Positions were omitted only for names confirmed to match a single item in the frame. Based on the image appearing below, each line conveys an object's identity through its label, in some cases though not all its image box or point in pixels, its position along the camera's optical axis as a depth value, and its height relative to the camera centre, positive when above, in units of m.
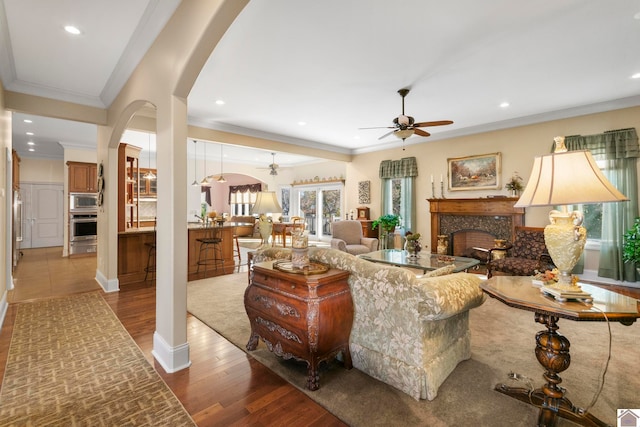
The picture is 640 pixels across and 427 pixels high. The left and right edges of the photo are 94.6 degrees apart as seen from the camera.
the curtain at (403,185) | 7.10 +0.67
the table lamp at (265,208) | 3.87 +0.06
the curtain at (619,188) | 4.57 +0.34
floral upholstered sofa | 1.88 -0.77
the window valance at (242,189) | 12.28 +1.01
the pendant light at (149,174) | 7.72 +1.10
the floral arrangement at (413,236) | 4.20 -0.35
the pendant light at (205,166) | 8.41 +1.53
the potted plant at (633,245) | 4.09 -0.47
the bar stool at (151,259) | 5.09 -0.81
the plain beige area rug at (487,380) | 1.78 -1.22
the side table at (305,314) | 1.97 -0.72
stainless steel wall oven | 7.49 -0.52
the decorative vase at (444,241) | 6.14 -0.62
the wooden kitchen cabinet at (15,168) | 6.27 +0.99
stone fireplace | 5.54 -0.19
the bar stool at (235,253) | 6.64 -1.03
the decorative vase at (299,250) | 2.23 -0.29
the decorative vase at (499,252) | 5.01 -0.69
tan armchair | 6.28 -0.52
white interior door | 8.62 -0.07
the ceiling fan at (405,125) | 4.14 +1.24
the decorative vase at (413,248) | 4.22 -0.52
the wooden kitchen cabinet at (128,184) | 4.91 +0.56
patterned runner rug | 1.78 -1.22
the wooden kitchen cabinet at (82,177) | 7.49 +0.92
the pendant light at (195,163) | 9.01 +1.59
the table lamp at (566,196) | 1.52 +0.08
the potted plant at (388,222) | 5.96 -0.21
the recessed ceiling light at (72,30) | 2.71 +1.70
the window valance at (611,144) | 4.54 +1.11
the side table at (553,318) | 1.43 -0.51
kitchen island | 4.91 -0.75
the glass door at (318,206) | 10.13 +0.21
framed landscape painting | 5.96 +0.84
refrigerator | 5.32 -0.42
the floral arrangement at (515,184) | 5.43 +0.52
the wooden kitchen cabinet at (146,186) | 8.78 +0.80
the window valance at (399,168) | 7.08 +1.10
